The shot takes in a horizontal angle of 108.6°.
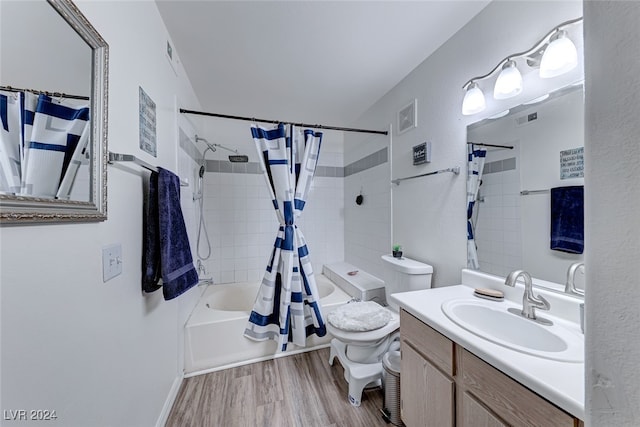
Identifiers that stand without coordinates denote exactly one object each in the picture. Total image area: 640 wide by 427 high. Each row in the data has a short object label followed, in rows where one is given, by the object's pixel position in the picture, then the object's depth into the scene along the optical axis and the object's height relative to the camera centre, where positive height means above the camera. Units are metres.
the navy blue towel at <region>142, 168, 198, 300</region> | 1.16 -0.15
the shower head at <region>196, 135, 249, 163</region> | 2.62 +0.66
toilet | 1.52 -0.78
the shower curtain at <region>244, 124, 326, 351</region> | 1.90 -0.31
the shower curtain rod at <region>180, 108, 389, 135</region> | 1.85 +0.81
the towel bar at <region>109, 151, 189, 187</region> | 0.90 +0.22
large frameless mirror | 0.99 +0.16
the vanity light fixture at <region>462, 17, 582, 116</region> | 0.95 +0.69
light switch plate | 0.86 -0.19
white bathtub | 1.83 -1.07
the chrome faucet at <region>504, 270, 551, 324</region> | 0.98 -0.36
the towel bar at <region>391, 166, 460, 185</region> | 1.49 +0.30
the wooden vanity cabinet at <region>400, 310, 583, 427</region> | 0.66 -0.63
